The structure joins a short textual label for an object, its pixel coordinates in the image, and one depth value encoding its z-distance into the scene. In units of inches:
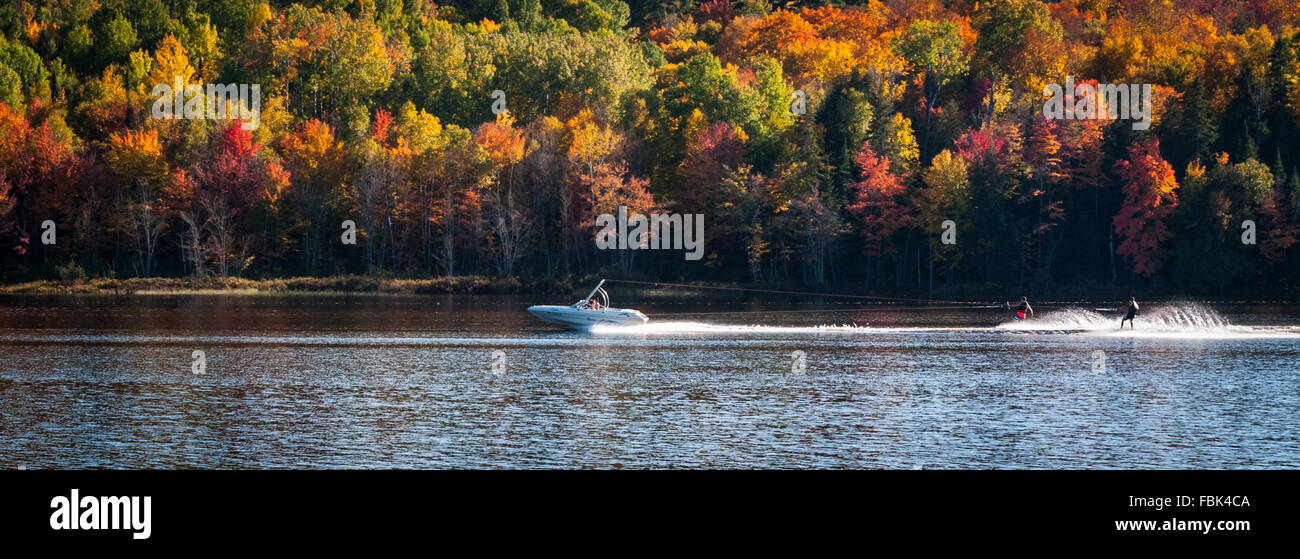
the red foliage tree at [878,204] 4554.6
